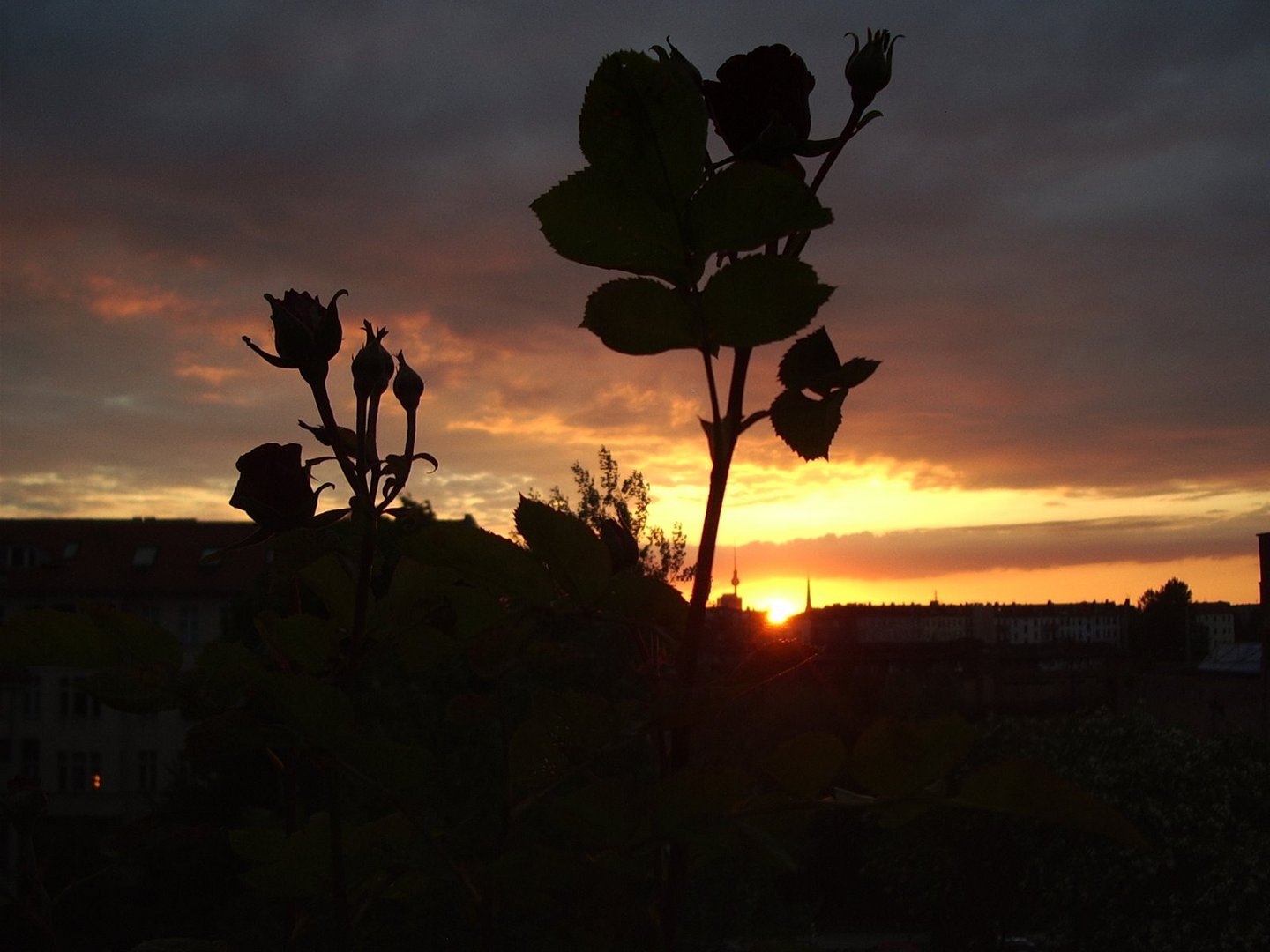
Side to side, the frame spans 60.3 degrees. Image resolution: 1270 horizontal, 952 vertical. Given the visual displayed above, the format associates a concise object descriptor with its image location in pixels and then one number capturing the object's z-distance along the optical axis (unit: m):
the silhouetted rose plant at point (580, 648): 0.77
